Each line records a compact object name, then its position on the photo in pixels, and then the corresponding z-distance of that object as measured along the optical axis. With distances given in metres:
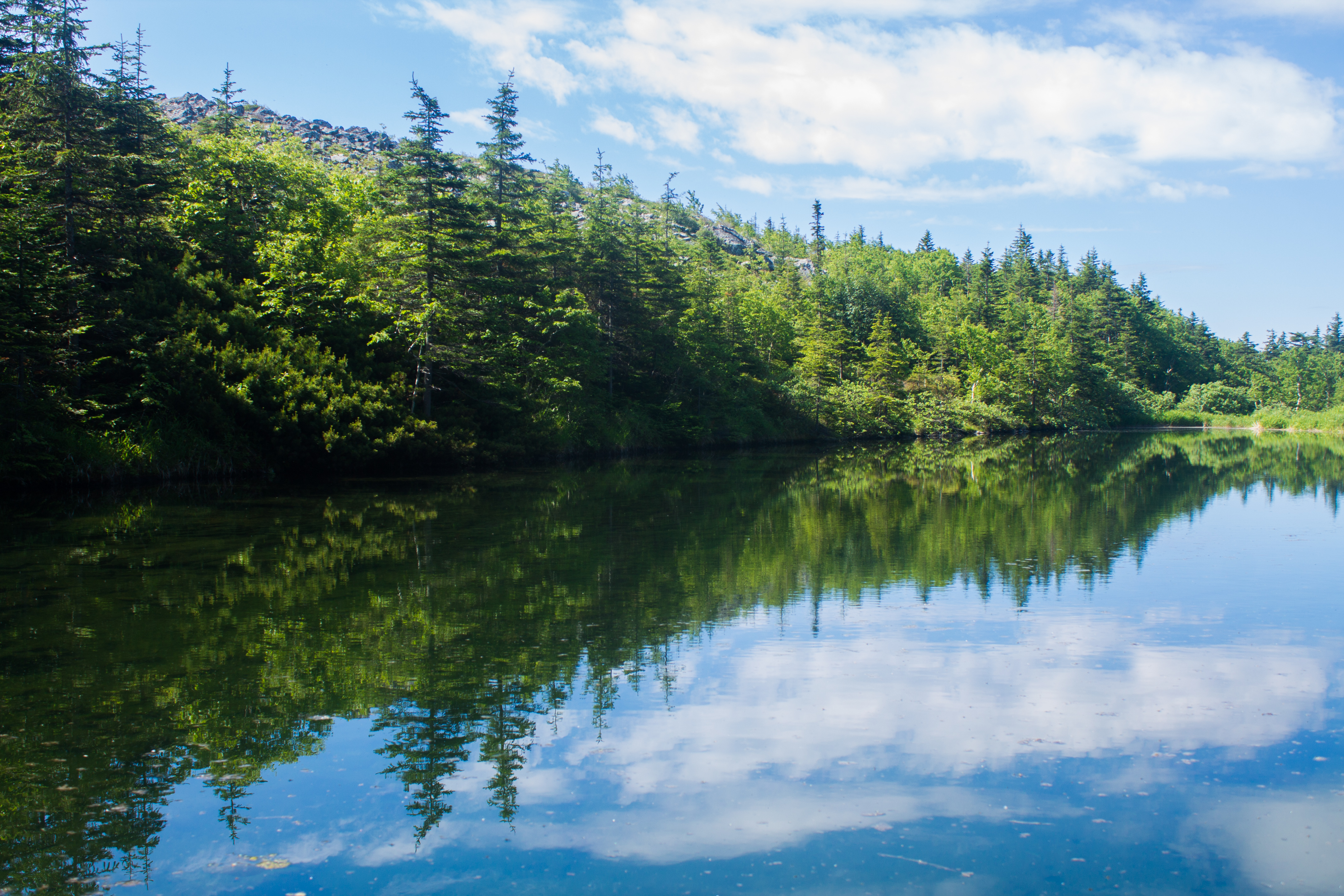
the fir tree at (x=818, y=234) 131.88
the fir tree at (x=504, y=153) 42.09
